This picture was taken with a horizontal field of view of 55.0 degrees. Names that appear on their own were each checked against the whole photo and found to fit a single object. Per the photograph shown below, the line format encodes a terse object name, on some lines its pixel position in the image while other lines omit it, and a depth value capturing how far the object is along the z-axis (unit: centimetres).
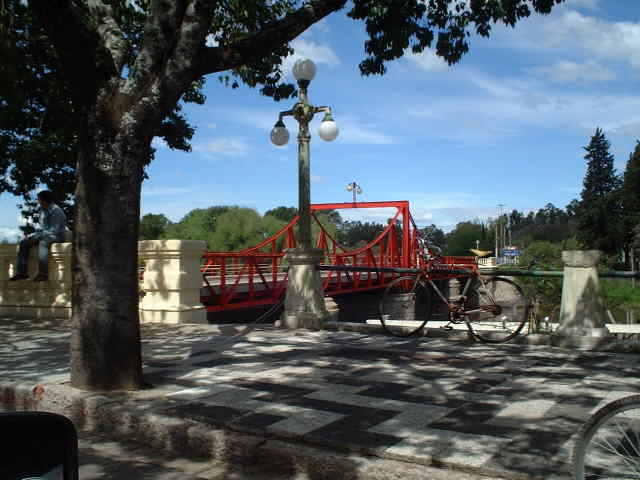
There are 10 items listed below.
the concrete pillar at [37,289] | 942
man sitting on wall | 911
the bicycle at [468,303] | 635
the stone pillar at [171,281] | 878
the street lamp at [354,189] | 3562
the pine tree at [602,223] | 5781
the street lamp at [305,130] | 824
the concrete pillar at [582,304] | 589
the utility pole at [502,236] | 10059
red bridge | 1462
